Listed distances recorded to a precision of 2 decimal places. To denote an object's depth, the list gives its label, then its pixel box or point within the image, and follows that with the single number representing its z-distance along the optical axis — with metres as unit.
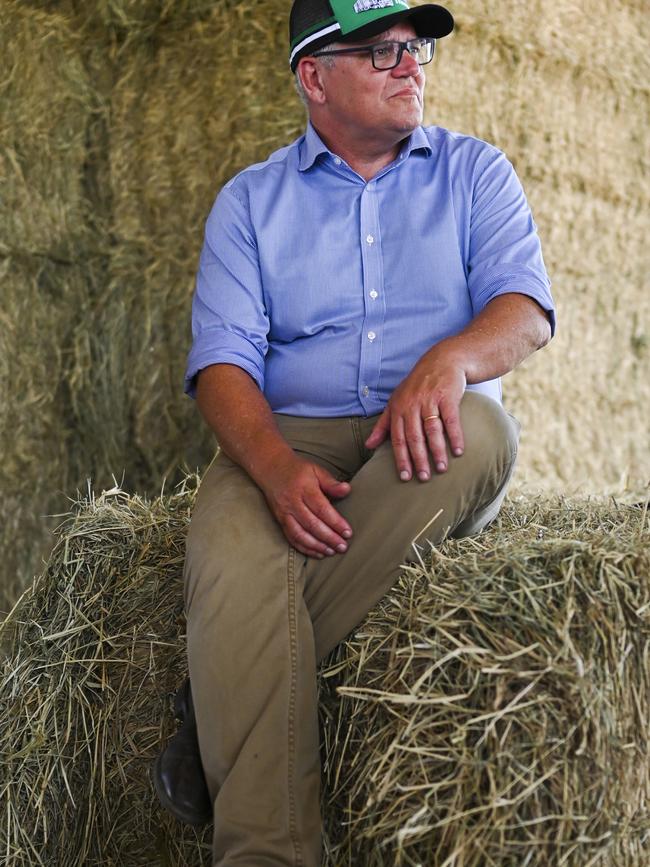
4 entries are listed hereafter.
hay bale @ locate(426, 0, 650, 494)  4.62
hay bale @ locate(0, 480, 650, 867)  3.13
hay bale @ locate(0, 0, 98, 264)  4.60
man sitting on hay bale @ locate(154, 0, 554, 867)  3.31
